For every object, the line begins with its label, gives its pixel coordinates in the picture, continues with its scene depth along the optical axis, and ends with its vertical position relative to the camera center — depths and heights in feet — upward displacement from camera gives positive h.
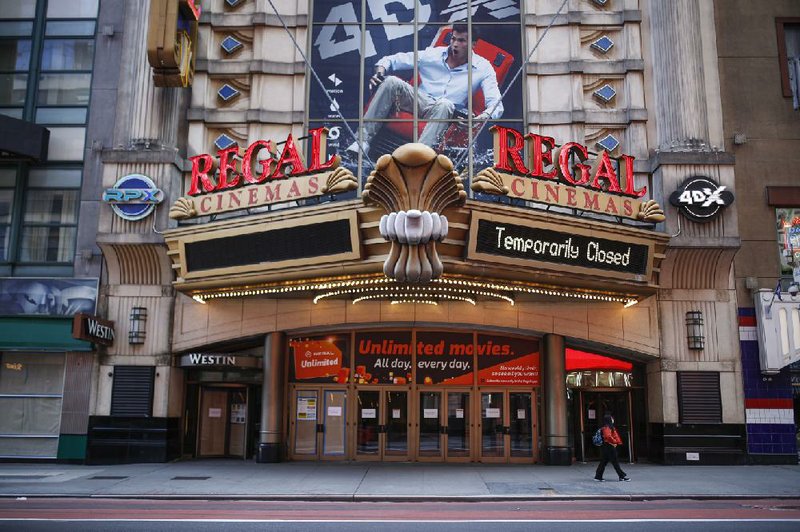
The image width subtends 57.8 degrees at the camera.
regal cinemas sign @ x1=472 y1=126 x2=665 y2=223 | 56.95 +18.60
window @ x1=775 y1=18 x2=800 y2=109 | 73.10 +36.96
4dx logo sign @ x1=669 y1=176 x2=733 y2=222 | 68.44 +19.93
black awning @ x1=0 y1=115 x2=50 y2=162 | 69.92 +25.57
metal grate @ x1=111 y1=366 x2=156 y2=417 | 69.56 +1.36
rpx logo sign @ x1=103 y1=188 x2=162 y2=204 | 69.92 +19.96
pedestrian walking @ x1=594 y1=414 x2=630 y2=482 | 55.77 -2.74
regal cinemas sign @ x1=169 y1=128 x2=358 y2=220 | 56.85 +18.33
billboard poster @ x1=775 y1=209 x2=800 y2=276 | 70.79 +16.67
